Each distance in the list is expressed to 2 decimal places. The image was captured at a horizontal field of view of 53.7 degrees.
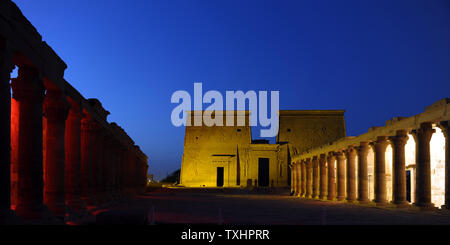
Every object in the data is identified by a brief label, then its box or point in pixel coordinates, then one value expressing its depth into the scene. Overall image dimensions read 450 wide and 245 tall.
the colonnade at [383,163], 16.52
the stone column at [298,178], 39.88
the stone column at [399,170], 18.94
